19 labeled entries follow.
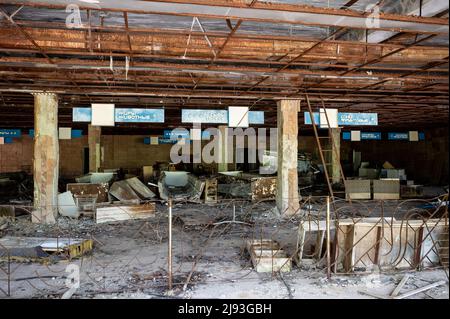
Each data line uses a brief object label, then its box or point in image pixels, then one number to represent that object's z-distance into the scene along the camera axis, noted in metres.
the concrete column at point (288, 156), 13.15
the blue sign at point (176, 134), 20.88
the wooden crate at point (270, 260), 7.01
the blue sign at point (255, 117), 12.91
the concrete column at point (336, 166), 22.02
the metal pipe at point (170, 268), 5.98
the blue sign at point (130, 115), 12.06
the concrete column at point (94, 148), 21.30
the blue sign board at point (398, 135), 20.94
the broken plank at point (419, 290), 5.78
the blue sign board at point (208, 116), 12.47
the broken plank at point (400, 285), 5.86
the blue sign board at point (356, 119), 13.77
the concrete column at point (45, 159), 11.94
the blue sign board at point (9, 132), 20.66
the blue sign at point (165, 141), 28.02
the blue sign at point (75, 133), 19.75
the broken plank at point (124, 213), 12.27
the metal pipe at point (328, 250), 6.55
